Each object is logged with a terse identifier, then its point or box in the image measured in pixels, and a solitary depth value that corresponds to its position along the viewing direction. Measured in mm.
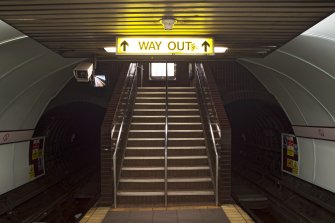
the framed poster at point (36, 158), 13625
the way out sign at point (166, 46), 6914
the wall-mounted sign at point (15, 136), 10624
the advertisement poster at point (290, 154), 13273
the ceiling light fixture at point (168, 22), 5867
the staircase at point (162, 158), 8805
